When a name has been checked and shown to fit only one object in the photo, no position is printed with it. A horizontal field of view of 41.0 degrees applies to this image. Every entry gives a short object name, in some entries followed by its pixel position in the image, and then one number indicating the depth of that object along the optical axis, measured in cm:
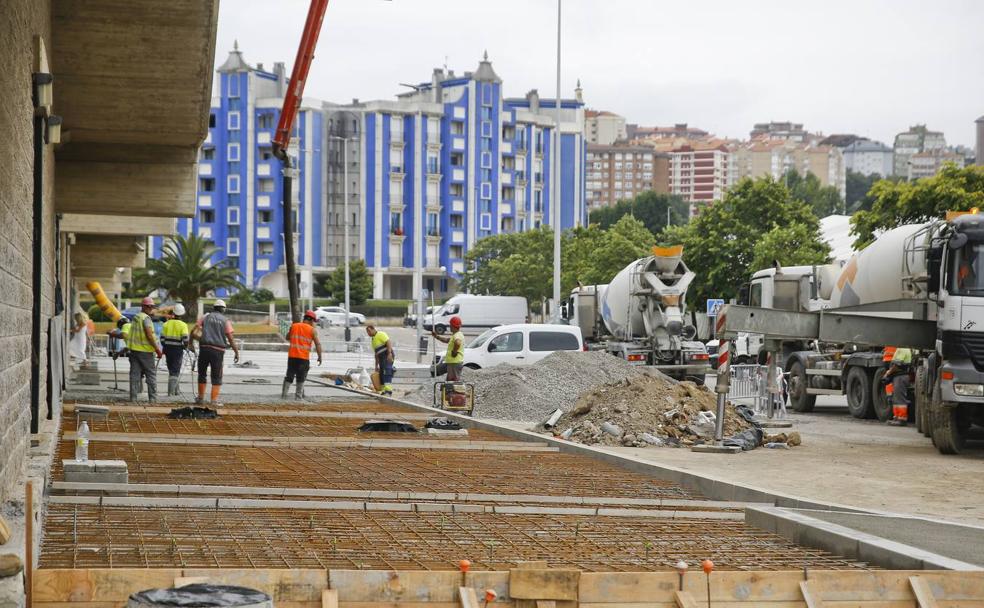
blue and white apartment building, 10844
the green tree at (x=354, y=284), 10241
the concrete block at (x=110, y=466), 1038
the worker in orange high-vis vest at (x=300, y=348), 2219
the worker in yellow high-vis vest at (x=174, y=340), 2212
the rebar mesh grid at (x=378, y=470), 1153
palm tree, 6338
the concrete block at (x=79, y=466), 1034
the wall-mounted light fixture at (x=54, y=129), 1220
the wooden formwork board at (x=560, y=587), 654
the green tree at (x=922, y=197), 3994
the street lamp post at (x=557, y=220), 4184
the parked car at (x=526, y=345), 3095
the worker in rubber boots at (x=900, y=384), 2436
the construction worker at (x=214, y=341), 2048
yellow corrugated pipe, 3247
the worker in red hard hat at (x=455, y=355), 2323
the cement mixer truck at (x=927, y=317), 1759
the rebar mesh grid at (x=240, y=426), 1589
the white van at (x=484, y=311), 6831
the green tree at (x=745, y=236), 5438
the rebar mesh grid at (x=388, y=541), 774
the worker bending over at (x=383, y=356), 2703
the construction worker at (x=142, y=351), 2077
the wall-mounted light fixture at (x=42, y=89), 1048
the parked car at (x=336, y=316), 8162
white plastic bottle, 1064
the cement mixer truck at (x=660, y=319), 3186
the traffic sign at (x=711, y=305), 4128
